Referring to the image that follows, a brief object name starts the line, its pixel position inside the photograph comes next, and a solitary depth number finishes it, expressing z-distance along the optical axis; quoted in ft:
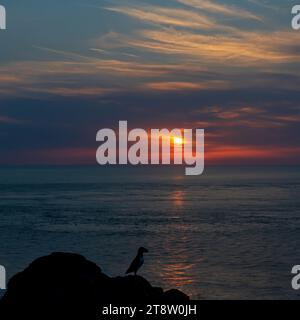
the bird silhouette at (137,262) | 58.80
